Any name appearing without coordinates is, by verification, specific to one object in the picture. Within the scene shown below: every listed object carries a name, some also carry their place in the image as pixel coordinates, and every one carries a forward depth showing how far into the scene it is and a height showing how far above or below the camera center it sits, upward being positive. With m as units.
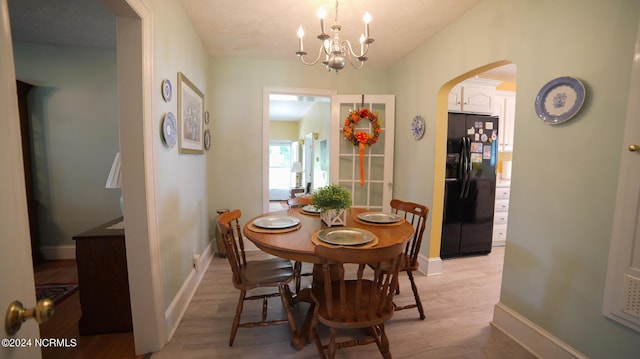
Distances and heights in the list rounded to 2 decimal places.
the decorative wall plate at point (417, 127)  2.81 +0.38
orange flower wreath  3.13 +0.37
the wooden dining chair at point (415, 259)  1.96 -0.79
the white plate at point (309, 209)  2.24 -0.45
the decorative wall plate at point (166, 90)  1.70 +0.47
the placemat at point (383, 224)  1.90 -0.48
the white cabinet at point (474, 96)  3.04 +0.80
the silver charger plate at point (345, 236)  1.45 -0.47
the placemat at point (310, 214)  2.16 -0.47
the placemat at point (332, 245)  1.42 -0.48
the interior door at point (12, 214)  0.55 -0.13
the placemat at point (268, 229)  1.67 -0.47
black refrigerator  3.04 -0.29
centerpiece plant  1.75 -0.29
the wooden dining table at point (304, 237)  1.39 -0.49
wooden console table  1.67 -0.84
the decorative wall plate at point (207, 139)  2.90 +0.22
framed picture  2.04 +0.38
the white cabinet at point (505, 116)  3.36 +0.62
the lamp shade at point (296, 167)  7.39 -0.23
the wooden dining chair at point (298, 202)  2.59 -0.44
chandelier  1.58 +0.71
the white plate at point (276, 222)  1.74 -0.46
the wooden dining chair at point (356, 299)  1.20 -0.80
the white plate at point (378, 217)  1.96 -0.46
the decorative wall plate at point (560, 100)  1.42 +0.37
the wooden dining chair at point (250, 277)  1.62 -0.80
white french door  3.24 +0.05
